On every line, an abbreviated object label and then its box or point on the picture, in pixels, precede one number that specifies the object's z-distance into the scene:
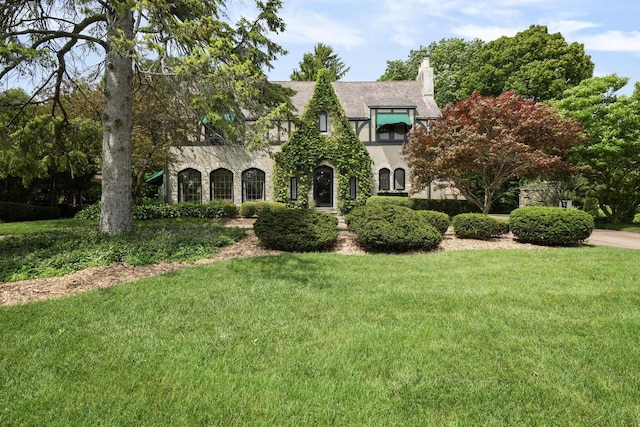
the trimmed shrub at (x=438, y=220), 10.29
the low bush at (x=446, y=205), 20.45
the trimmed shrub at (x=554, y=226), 9.49
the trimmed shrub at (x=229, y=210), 18.69
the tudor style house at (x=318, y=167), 21.19
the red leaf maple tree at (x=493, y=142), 12.41
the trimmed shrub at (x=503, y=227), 10.83
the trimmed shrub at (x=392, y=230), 8.56
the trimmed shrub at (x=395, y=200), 19.18
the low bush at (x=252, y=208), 18.95
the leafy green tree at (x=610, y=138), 16.44
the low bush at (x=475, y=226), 10.43
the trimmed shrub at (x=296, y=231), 8.49
